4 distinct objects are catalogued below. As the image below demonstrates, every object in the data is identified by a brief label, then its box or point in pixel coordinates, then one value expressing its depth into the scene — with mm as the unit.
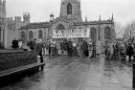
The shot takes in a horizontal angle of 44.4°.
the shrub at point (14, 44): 15406
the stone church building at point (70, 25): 57531
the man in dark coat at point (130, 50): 15297
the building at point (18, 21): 82219
